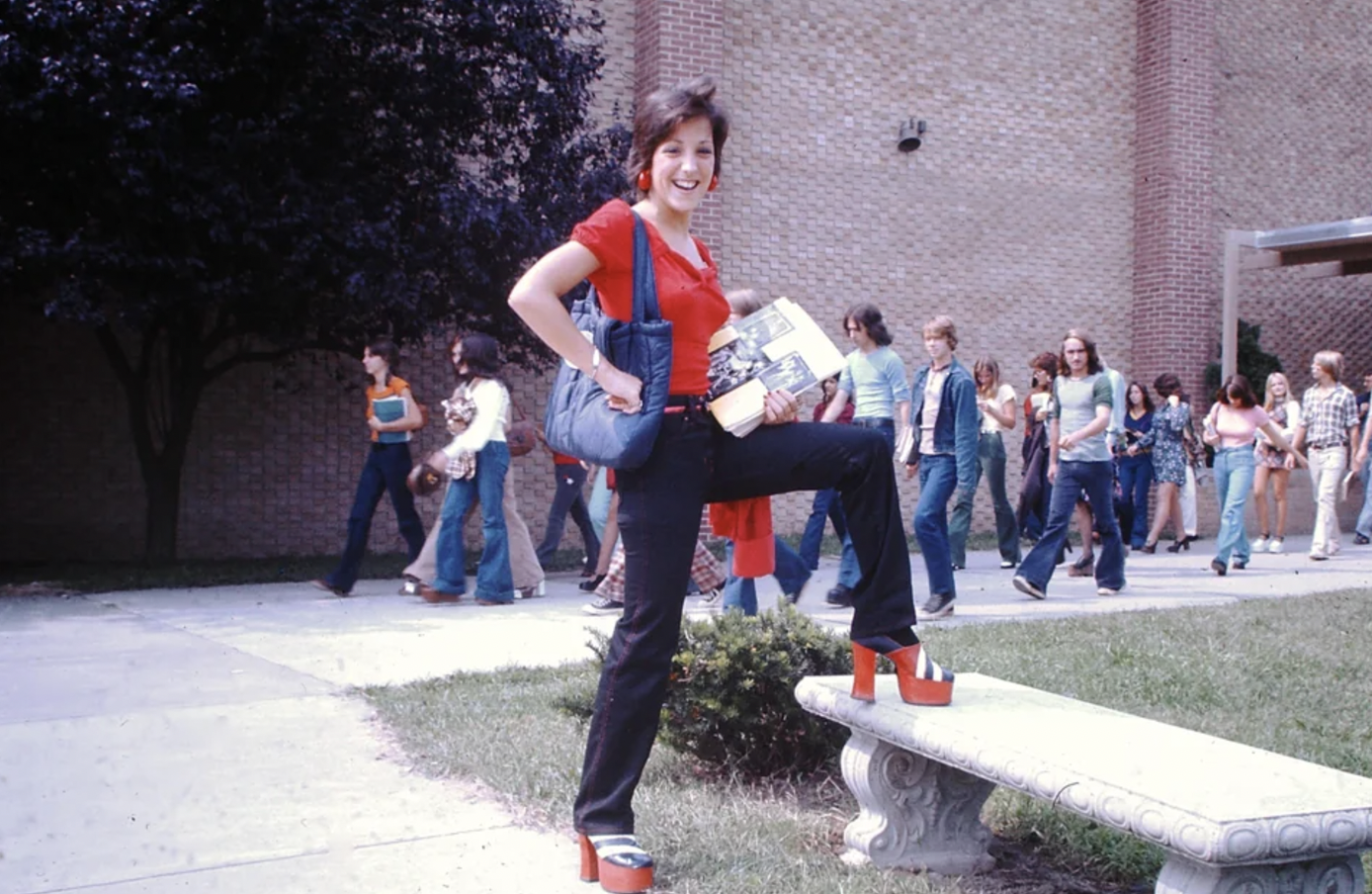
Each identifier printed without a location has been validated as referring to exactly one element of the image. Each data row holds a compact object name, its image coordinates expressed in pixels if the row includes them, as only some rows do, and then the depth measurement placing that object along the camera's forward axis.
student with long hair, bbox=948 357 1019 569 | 12.54
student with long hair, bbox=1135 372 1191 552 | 14.41
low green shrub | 4.35
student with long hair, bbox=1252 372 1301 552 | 14.45
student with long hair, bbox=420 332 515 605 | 9.49
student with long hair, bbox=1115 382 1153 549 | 14.25
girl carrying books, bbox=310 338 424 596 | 9.88
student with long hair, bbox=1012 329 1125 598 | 9.88
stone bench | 2.60
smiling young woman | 3.36
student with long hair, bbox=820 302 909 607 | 8.98
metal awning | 17.64
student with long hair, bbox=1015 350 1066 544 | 11.76
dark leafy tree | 9.86
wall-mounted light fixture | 17.55
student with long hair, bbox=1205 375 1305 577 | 11.92
